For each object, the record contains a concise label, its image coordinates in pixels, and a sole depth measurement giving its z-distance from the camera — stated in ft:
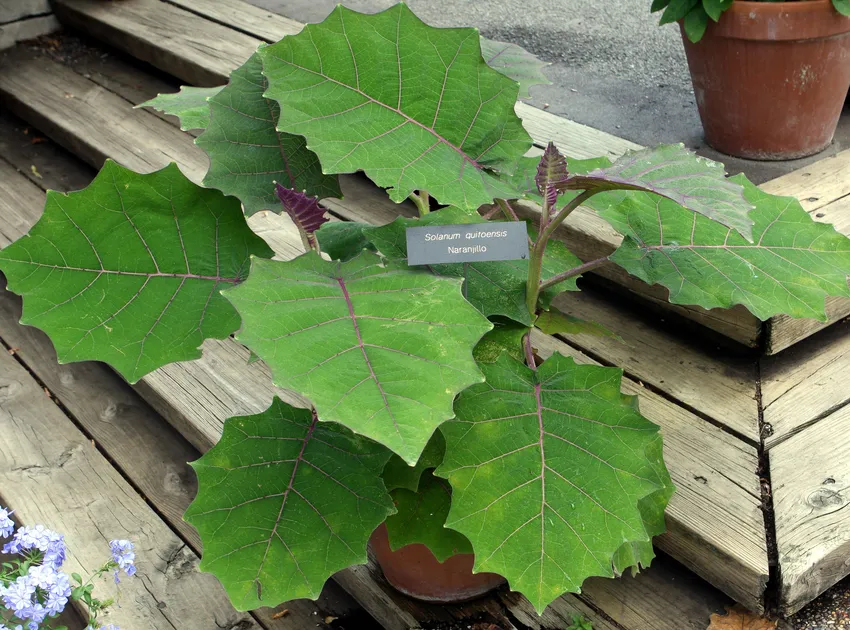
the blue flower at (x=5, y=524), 3.39
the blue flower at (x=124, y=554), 3.48
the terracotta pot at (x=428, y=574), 4.14
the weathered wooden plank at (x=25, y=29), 10.74
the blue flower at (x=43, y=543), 3.31
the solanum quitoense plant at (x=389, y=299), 2.93
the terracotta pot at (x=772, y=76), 5.72
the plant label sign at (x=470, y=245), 3.32
